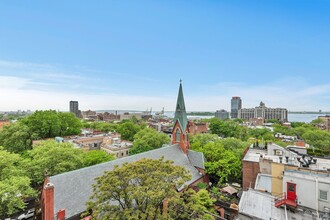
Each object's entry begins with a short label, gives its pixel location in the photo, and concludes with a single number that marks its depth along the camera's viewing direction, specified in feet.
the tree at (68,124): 163.43
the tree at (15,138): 120.47
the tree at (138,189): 30.96
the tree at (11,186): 49.32
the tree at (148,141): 123.03
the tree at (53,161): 71.62
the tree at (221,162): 78.43
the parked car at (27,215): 66.13
